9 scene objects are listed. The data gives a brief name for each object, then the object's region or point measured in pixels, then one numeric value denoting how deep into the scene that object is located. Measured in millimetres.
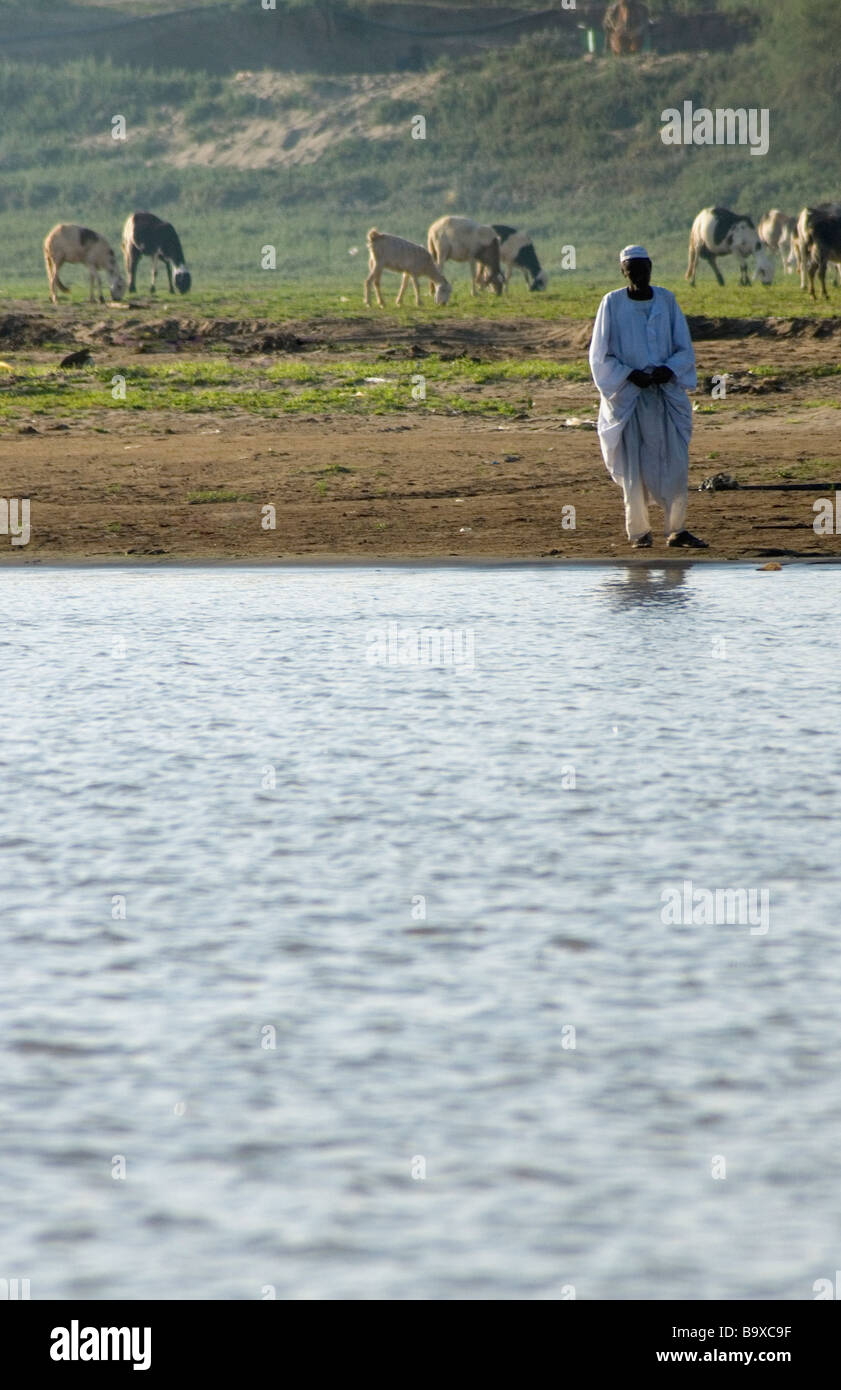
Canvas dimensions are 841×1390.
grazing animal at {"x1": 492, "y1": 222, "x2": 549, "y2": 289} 37156
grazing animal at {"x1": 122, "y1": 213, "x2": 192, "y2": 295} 37531
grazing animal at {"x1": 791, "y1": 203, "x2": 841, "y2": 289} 32884
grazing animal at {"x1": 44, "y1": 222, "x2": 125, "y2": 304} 34000
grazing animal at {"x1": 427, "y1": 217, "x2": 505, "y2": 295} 35281
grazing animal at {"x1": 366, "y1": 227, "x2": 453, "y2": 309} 30781
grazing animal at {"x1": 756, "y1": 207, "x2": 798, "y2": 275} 45403
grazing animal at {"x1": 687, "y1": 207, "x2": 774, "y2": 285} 37125
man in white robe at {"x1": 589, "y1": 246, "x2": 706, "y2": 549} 10016
